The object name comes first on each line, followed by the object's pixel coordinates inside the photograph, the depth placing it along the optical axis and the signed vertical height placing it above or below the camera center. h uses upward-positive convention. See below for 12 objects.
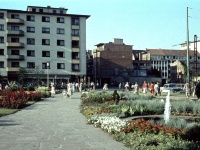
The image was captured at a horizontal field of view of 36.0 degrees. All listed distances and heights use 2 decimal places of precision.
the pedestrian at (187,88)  31.43 -0.88
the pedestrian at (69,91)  34.81 -1.26
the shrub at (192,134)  8.54 -1.51
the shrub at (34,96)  28.49 -1.47
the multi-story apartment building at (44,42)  65.75 +8.70
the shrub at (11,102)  20.61 -1.44
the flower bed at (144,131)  7.55 -1.53
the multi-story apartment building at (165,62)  106.69 +6.62
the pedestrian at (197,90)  23.38 -0.76
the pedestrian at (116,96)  21.51 -1.12
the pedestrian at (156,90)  38.34 -1.23
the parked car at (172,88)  48.96 -1.26
